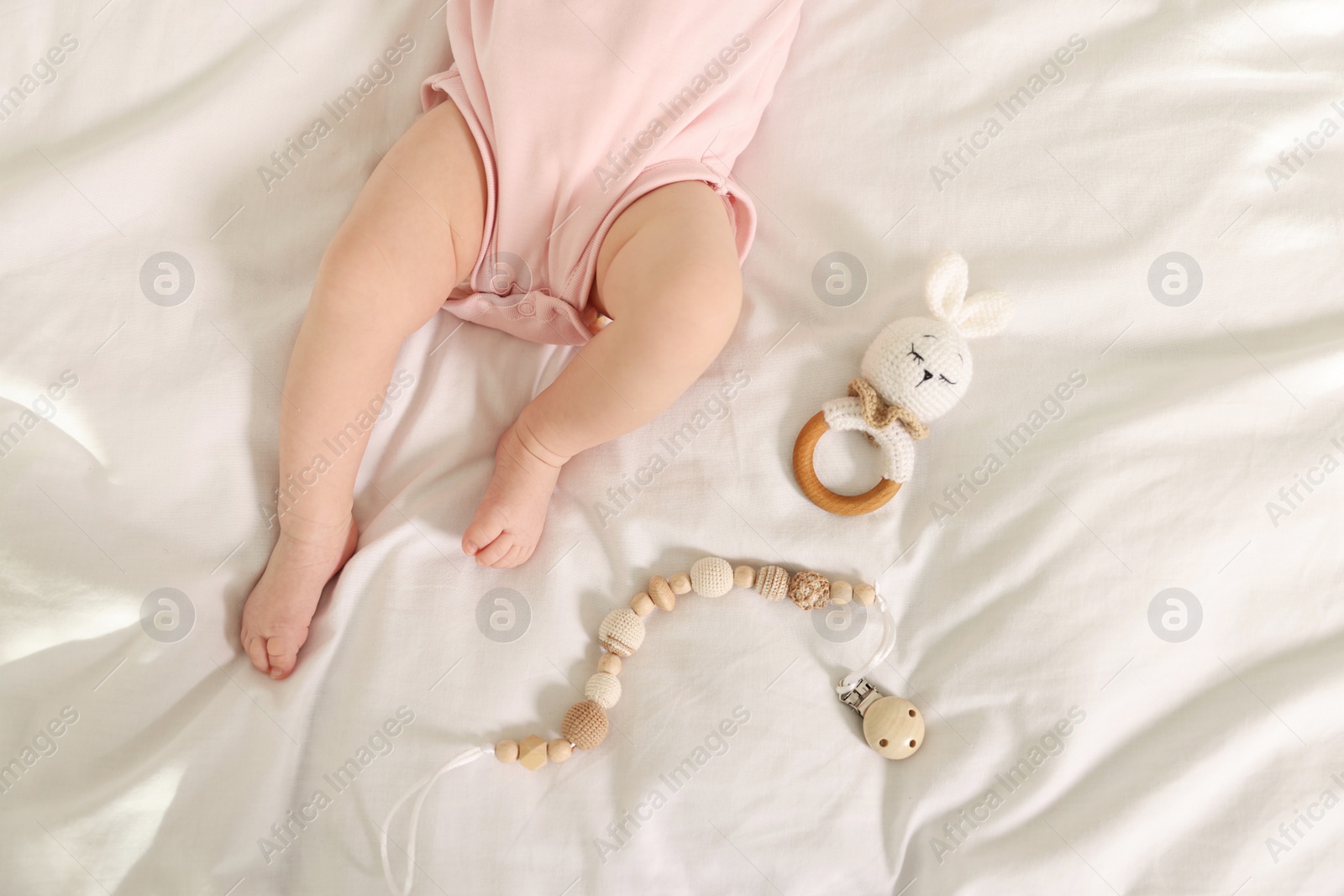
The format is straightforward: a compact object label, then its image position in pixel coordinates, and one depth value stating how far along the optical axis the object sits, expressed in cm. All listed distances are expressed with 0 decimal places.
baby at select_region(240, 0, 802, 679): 96
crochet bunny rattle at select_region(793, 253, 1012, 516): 97
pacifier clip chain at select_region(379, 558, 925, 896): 92
